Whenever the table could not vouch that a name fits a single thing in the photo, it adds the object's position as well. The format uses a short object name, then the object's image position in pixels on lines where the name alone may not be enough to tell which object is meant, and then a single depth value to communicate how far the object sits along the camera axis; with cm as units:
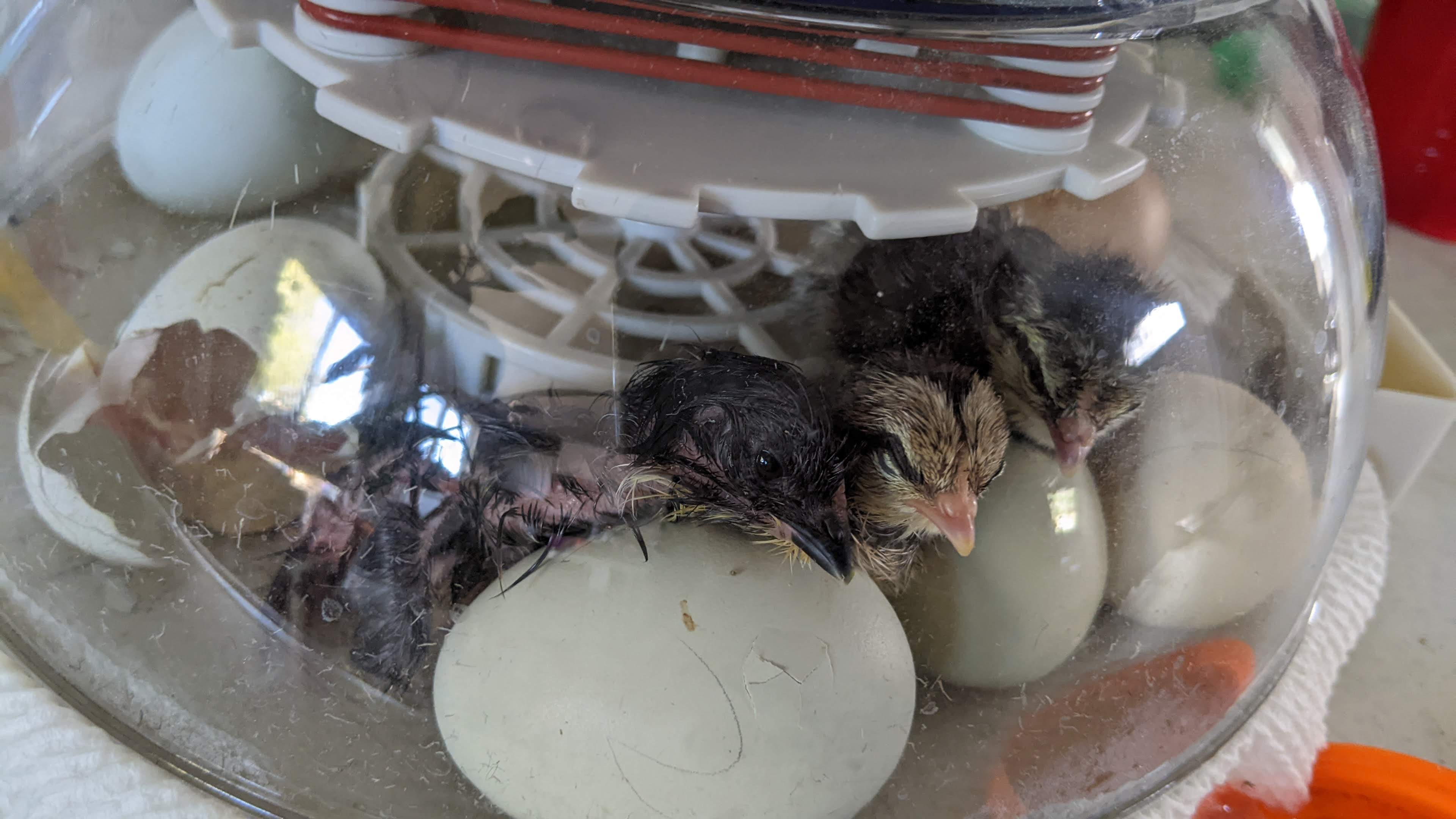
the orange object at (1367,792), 16
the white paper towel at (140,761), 15
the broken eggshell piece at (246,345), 14
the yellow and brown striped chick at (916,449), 12
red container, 33
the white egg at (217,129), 14
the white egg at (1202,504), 15
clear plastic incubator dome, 12
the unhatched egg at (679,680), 12
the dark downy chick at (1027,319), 14
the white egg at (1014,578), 14
